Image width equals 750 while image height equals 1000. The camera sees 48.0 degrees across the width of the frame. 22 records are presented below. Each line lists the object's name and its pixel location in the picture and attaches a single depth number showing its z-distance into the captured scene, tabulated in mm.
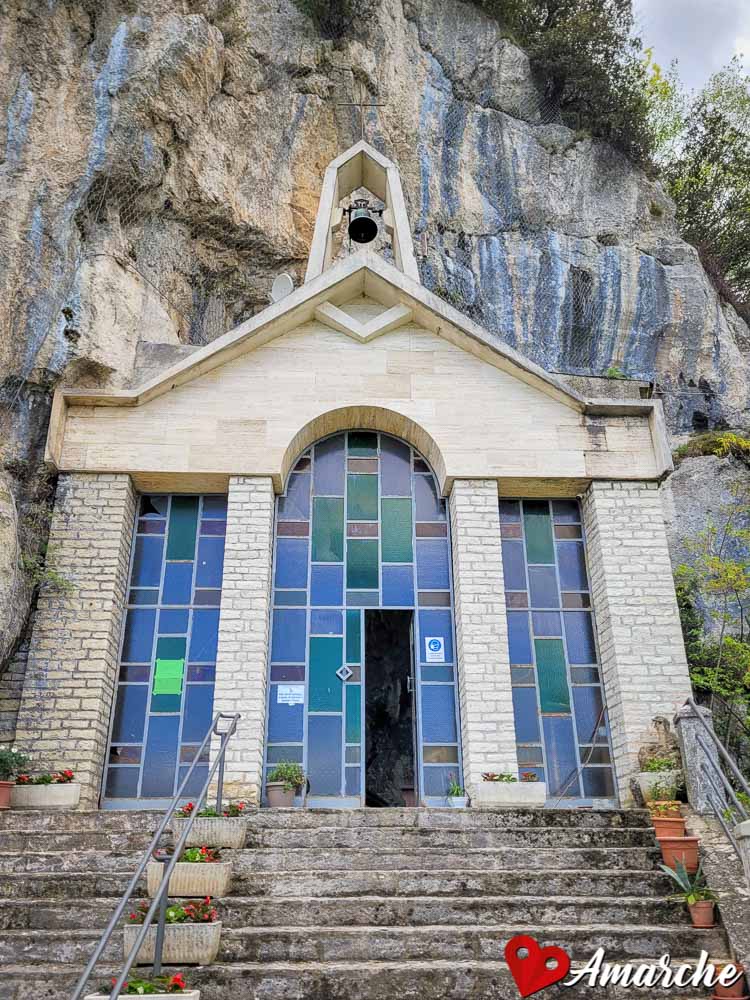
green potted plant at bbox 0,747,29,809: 8078
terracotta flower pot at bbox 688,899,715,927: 5844
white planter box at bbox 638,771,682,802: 8406
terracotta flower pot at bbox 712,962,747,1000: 5082
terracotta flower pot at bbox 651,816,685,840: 6859
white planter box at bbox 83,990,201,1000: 4488
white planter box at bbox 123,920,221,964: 5199
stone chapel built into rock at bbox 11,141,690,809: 9297
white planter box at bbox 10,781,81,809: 8344
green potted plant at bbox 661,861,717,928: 5855
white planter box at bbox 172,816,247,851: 6629
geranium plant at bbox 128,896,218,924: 5352
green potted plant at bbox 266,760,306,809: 8820
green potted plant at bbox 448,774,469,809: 8984
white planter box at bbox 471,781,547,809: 8656
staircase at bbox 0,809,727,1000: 5160
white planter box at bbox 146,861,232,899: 5895
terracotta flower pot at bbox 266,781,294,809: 8812
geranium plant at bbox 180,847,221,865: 6086
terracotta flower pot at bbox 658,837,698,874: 6488
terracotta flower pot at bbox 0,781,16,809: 8031
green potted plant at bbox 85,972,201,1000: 4539
